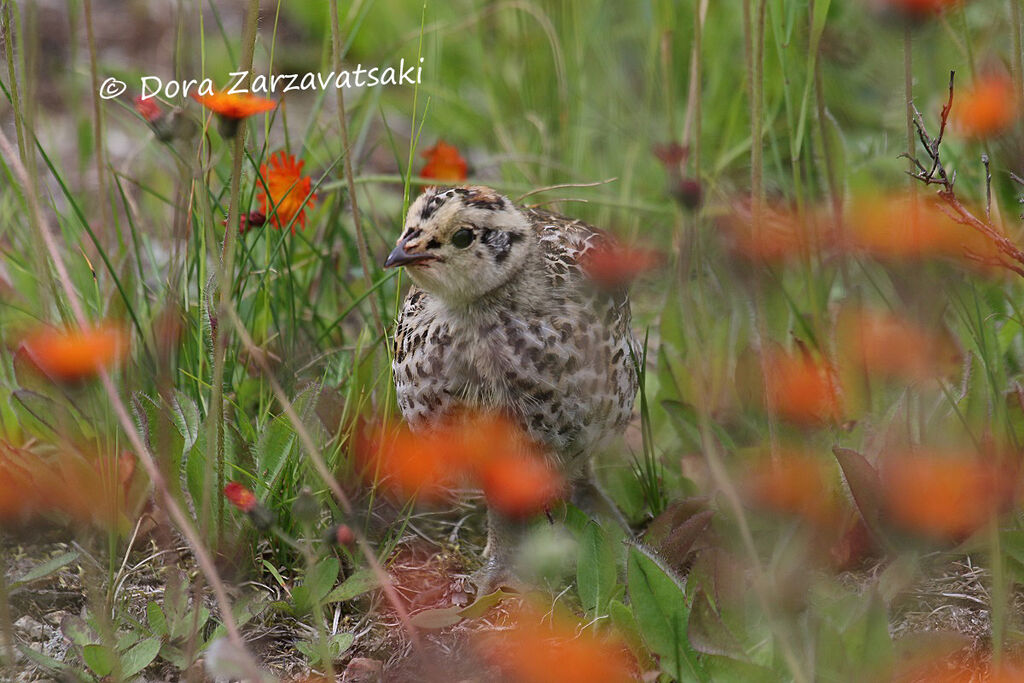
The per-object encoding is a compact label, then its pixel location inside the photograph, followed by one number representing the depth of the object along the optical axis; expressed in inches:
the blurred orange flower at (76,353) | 193.6
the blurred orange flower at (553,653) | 195.0
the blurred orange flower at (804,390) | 254.7
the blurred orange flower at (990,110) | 236.5
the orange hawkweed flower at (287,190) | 259.4
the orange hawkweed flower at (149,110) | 188.7
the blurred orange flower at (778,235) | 274.5
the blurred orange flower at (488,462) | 231.1
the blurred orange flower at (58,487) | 240.1
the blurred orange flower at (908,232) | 231.1
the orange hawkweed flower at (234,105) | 160.4
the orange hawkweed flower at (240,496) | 173.9
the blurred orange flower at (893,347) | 237.1
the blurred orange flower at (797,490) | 231.3
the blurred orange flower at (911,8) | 204.2
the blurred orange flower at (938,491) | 213.5
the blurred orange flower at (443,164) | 316.5
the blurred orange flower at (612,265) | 248.8
